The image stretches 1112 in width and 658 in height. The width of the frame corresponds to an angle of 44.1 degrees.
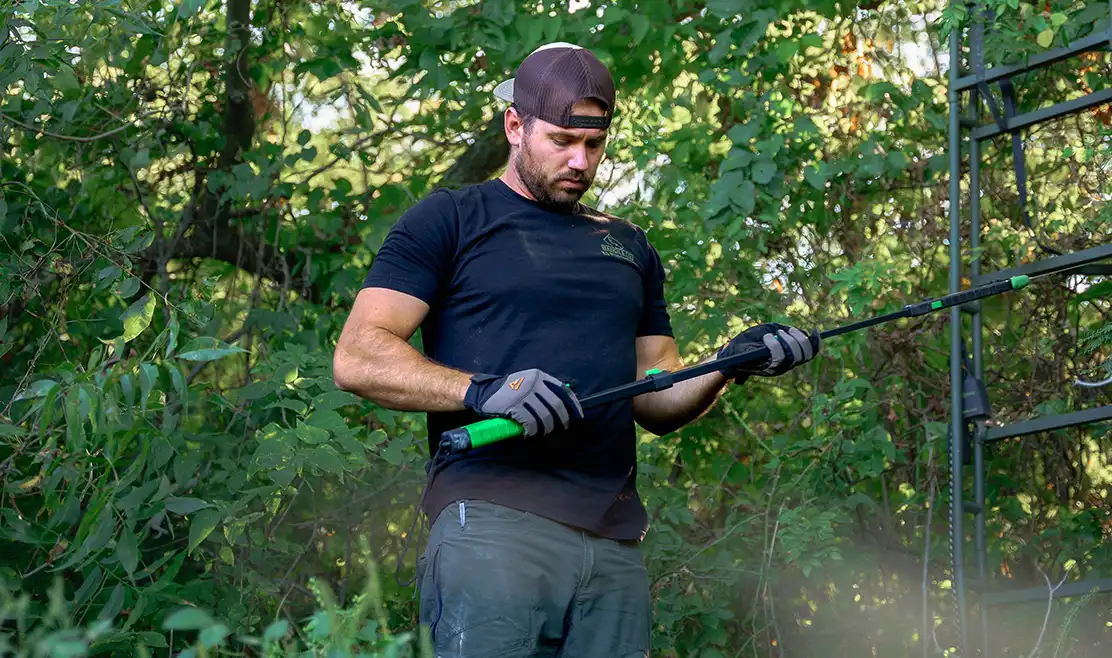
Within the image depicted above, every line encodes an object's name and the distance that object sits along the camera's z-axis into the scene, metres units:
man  2.79
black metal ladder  4.23
